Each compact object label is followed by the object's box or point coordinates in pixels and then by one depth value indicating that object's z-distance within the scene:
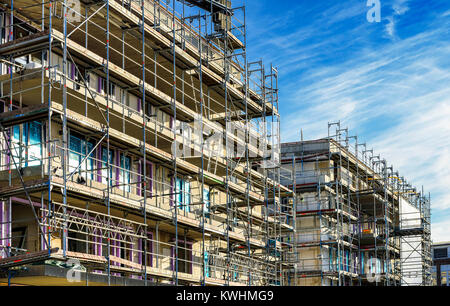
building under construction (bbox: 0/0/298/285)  19.53
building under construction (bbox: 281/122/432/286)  43.16
